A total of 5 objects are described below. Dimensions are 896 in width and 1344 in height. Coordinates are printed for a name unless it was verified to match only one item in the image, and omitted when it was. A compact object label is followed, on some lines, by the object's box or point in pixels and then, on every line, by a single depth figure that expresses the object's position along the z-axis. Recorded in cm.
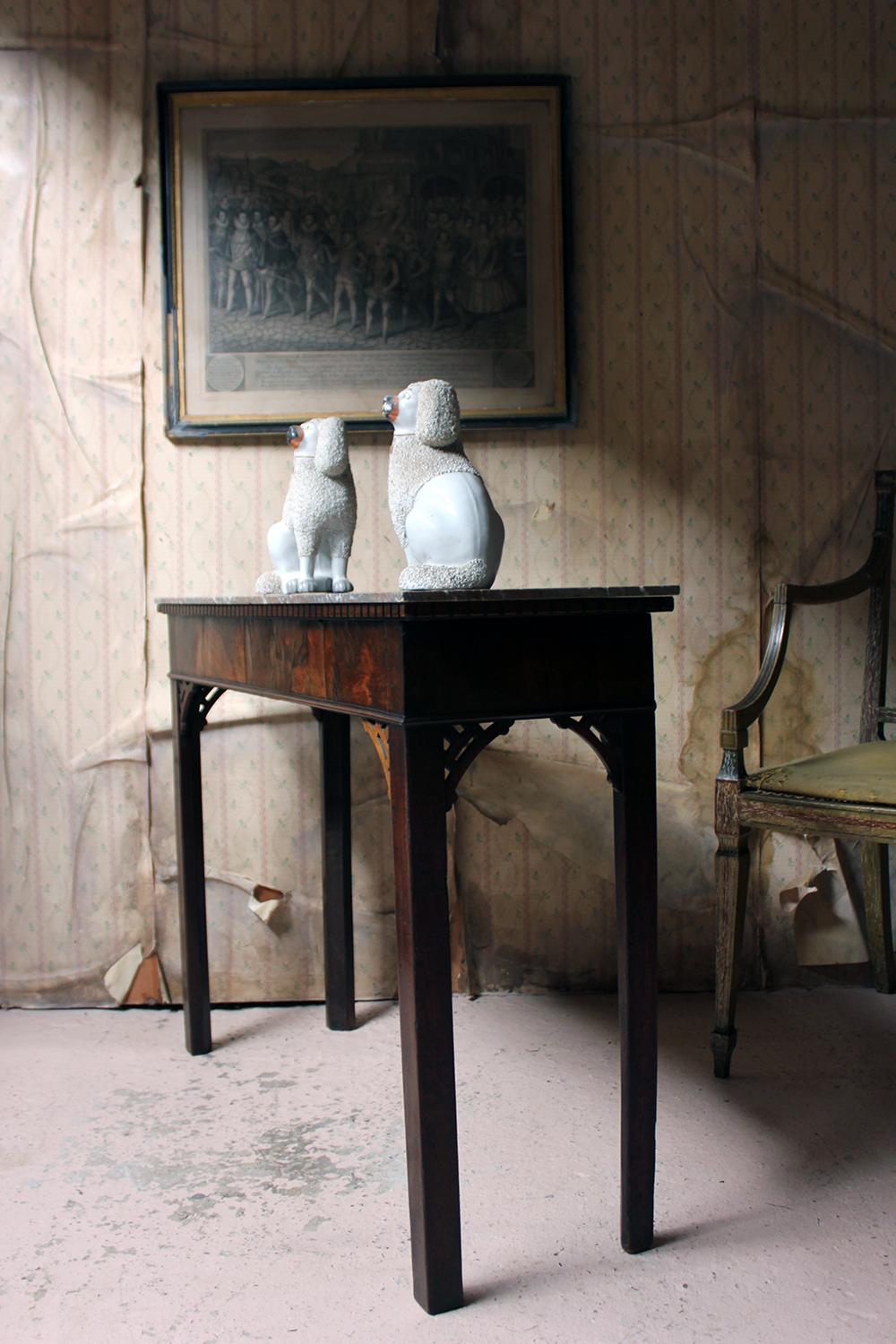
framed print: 272
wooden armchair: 213
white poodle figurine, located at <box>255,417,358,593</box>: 211
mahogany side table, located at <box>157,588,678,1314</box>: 149
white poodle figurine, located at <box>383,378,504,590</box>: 170
